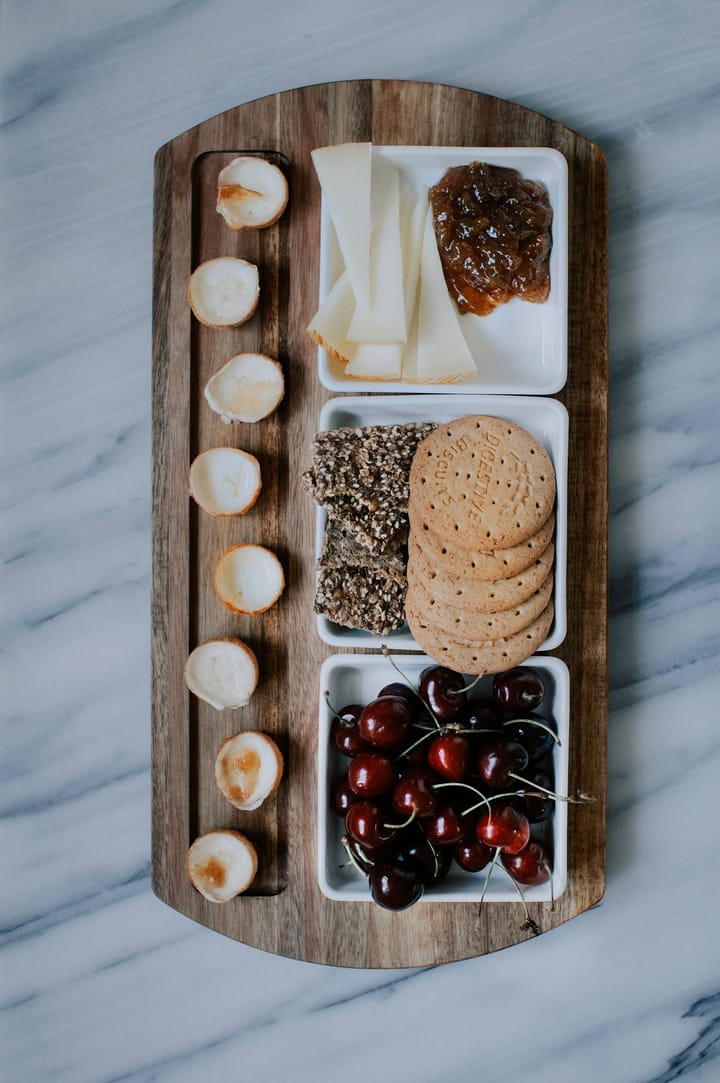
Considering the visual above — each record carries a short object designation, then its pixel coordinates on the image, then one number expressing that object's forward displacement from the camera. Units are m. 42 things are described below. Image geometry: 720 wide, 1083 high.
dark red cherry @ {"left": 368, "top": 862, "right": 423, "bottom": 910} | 0.76
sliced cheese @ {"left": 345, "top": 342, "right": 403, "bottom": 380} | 0.79
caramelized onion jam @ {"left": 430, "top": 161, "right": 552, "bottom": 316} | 0.79
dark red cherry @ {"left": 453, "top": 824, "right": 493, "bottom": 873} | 0.77
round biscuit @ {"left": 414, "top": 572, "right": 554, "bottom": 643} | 0.77
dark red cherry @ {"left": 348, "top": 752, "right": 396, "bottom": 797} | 0.77
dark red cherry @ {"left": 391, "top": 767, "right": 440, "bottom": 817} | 0.76
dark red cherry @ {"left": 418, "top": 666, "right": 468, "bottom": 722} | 0.77
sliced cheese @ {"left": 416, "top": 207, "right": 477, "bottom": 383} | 0.79
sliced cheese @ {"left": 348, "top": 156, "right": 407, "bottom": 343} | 0.79
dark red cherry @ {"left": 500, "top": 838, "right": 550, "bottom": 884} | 0.77
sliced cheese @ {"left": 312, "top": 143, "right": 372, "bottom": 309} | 0.78
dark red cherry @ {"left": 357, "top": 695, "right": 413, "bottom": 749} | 0.77
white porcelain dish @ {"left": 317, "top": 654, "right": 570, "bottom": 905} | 0.78
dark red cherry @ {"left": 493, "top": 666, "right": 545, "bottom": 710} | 0.77
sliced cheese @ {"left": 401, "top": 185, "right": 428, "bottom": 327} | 0.80
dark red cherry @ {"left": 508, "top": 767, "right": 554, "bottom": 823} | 0.78
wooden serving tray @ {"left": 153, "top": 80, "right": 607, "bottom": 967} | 0.82
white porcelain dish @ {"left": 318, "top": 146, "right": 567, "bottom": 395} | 0.79
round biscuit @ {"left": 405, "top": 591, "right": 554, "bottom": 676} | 0.77
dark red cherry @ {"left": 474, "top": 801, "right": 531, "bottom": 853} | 0.76
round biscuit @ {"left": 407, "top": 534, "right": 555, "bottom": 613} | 0.77
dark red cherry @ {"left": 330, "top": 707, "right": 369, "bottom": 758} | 0.78
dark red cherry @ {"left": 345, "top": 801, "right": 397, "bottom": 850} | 0.76
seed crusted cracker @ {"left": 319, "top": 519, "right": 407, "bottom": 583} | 0.78
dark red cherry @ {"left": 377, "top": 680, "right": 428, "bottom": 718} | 0.78
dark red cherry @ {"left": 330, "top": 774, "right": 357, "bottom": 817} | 0.78
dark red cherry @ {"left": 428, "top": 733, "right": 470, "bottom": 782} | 0.76
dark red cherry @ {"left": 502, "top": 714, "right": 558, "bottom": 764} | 0.78
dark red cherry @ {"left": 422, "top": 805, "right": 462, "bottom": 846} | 0.76
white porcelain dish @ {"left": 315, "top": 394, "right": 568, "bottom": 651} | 0.78
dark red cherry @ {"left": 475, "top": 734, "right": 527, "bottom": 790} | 0.76
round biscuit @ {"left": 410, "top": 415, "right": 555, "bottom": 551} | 0.77
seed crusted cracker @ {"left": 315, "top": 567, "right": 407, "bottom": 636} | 0.78
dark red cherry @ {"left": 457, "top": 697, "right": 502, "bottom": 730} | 0.77
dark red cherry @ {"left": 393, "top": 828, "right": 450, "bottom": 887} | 0.77
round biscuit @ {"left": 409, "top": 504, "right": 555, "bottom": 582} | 0.77
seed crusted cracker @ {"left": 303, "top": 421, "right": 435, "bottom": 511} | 0.78
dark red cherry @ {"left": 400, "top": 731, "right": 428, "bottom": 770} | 0.78
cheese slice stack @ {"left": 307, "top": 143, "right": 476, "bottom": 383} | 0.79
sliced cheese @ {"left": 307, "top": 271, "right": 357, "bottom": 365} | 0.78
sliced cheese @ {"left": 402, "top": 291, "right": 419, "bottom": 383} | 0.80
